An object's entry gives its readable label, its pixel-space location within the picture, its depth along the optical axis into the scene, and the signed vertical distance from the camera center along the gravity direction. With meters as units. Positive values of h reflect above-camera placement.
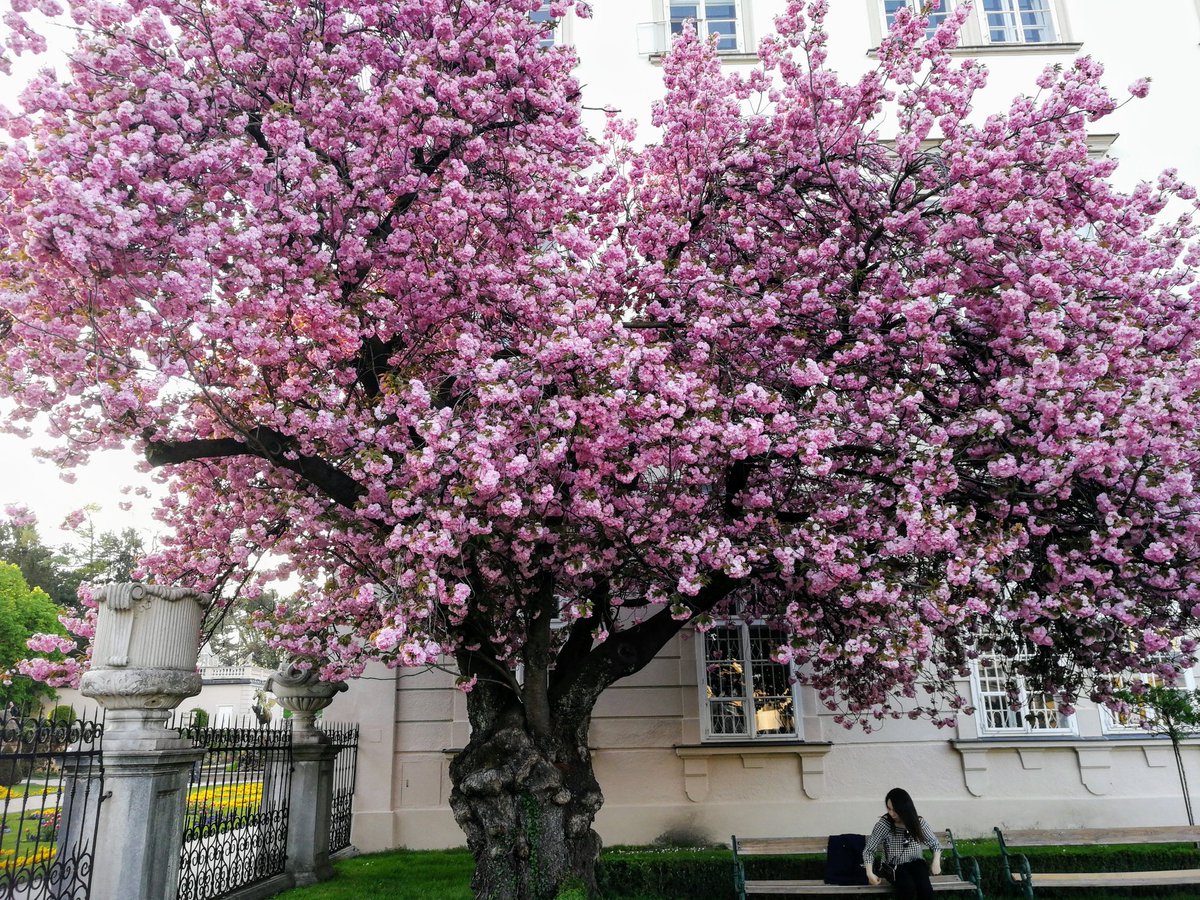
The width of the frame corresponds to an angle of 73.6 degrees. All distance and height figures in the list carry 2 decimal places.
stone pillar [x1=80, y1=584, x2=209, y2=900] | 5.75 -0.13
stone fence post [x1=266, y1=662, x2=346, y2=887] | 8.82 -0.71
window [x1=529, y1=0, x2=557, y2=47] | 12.63 +10.98
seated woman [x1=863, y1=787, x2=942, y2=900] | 6.53 -1.17
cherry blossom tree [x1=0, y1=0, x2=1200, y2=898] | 6.08 +2.87
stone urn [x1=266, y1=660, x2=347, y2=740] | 9.06 +0.20
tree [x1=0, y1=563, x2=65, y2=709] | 28.56 +3.54
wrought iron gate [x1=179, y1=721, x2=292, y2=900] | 6.88 -0.97
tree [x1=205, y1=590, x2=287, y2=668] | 35.80 +3.32
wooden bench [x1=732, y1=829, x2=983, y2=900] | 6.80 -1.49
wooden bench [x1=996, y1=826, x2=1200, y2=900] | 7.07 -1.48
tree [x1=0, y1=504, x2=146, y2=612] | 36.59 +6.93
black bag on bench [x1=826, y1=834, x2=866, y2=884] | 7.07 -1.34
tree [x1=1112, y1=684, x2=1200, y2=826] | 9.60 -0.16
